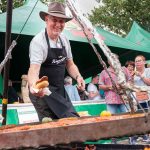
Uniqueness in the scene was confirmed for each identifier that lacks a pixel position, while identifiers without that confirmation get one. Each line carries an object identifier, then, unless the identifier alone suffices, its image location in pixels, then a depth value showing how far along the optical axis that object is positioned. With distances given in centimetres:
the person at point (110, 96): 751
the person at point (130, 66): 871
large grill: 218
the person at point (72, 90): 848
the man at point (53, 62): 411
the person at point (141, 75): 755
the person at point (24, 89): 797
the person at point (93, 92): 888
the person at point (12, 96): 838
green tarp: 906
